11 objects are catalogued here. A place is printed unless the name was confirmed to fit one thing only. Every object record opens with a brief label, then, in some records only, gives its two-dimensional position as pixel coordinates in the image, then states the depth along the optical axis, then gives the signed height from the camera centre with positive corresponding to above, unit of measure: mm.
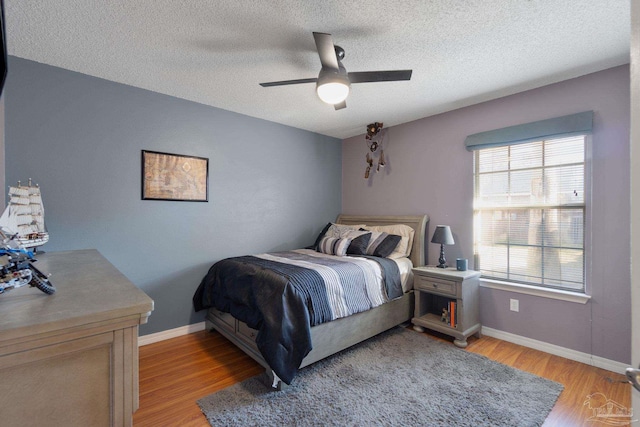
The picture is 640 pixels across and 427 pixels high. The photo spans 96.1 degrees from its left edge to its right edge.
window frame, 2449 -489
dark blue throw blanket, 2025 -712
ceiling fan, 1829 +911
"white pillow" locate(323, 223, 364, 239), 3677 -216
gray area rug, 1780 -1263
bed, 2051 -883
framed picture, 2813 +367
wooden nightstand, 2758 -891
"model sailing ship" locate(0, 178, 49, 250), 1599 -30
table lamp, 3086 -248
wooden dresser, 652 -361
